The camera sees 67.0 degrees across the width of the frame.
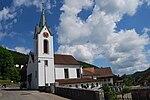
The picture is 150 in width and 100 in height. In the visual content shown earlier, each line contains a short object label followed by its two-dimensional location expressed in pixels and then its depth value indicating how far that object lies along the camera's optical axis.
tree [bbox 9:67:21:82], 33.15
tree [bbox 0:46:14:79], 32.40
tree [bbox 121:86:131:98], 13.91
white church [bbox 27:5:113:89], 23.79
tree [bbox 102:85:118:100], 7.52
